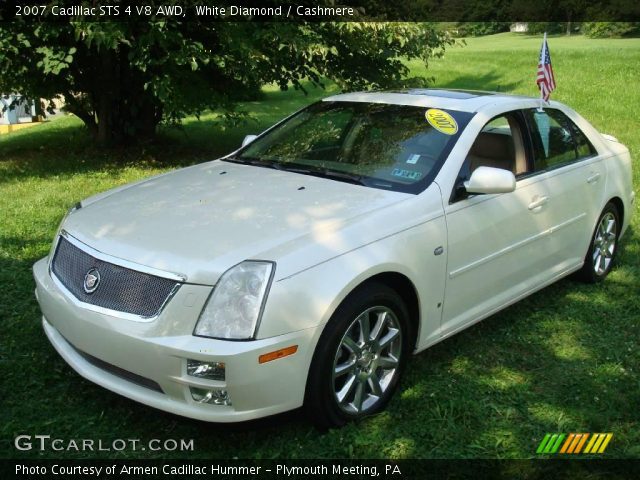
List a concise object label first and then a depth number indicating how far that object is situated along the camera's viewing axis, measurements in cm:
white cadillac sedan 306
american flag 683
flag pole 695
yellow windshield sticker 428
